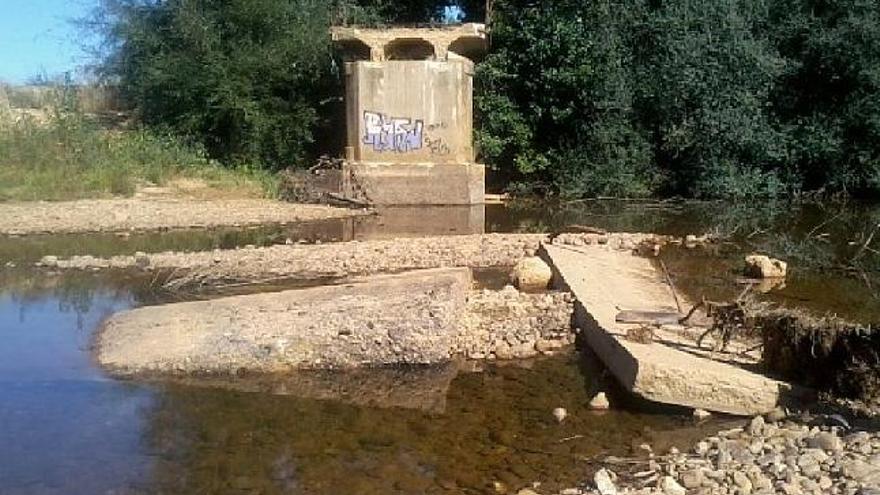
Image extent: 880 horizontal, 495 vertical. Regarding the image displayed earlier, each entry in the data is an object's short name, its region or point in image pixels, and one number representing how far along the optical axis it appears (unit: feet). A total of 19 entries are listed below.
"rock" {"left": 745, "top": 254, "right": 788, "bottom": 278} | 50.78
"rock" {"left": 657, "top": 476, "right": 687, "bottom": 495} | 22.08
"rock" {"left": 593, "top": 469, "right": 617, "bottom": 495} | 22.61
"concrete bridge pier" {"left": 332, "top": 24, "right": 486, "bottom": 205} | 86.84
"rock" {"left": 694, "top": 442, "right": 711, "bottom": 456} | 25.11
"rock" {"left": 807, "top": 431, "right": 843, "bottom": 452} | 23.93
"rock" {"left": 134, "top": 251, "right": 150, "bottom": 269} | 53.88
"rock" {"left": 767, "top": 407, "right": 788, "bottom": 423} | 27.14
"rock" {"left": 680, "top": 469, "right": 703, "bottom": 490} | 22.55
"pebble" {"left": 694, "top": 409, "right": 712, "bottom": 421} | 28.43
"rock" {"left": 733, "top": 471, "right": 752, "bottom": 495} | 21.84
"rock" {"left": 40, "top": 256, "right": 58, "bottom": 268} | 54.08
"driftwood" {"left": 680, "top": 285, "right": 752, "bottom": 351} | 30.89
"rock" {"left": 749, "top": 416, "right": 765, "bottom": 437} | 26.17
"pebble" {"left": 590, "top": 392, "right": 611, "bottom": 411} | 30.25
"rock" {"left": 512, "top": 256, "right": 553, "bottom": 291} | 46.96
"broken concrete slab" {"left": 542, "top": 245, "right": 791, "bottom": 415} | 28.32
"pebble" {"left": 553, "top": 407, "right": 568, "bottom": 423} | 29.53
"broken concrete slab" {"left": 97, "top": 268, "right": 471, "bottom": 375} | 34.47
